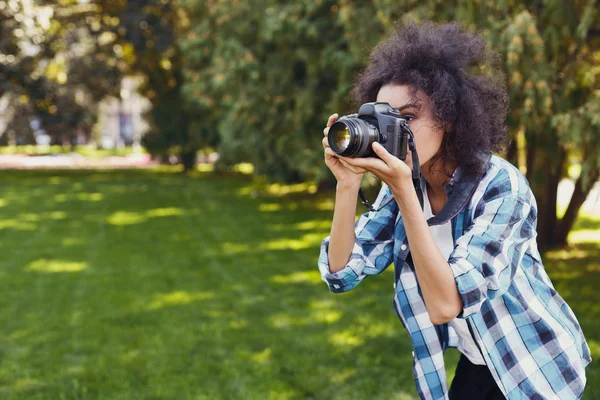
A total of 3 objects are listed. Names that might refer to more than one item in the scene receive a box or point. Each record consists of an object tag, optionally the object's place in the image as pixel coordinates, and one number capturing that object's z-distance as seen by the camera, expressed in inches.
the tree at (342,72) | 208.5
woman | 63.7
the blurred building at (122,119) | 2352.0
